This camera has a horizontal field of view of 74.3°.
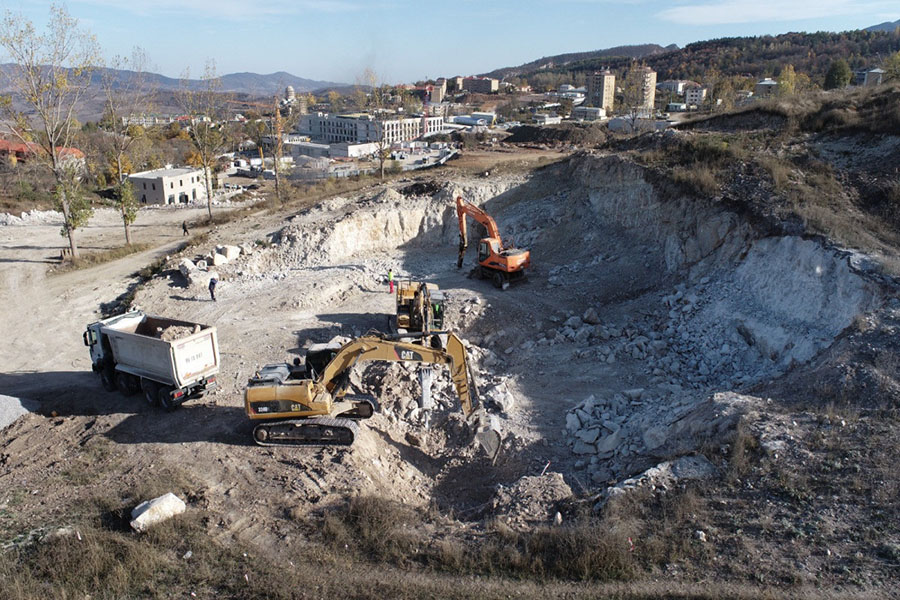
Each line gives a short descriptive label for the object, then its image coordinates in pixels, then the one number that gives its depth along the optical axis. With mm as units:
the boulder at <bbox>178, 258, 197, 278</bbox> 21188
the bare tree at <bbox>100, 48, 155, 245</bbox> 28656
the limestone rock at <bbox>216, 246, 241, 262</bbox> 22578
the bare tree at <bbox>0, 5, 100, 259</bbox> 24031
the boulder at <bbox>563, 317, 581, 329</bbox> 17805
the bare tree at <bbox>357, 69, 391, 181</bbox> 40344
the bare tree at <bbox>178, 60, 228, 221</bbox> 33219
